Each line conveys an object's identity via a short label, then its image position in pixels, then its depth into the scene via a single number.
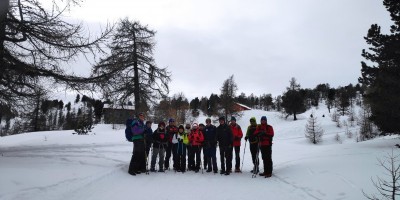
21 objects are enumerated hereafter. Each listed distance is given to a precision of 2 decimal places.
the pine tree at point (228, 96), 52.03
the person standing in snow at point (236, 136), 11.98
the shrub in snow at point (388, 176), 7.18
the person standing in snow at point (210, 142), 12.00
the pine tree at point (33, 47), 8.99
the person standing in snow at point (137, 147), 10.63
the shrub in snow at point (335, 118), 57.62
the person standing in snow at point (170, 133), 12.13
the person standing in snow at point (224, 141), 11.62
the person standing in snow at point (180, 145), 11.98
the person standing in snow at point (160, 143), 11.54
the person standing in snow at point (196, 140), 12.09
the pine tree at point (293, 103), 62.56
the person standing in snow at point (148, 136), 11.66
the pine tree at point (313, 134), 42.88
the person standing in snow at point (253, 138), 11.73
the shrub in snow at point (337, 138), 43.56
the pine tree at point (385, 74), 13.27
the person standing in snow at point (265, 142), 10.73
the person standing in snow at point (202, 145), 12.18
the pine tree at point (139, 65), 24.94
